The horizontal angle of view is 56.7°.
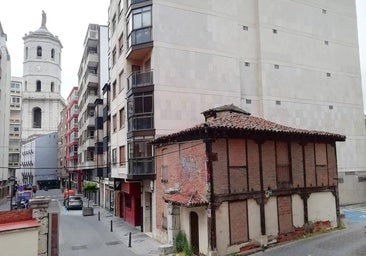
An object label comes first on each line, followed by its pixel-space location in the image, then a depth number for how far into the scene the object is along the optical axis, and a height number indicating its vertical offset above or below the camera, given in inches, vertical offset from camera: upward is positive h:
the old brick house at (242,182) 637.9 -45.7
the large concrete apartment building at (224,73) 943.7 +281.8
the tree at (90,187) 1616.6 -105.8
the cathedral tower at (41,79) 3171.8 +826.9
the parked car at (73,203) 1582.2 -175.0
